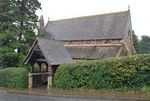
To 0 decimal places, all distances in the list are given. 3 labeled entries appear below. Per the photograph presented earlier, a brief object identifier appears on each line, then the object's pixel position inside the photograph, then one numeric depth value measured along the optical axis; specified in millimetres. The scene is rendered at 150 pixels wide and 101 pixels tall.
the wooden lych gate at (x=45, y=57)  17972
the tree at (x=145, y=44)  56647
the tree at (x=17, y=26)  20618
